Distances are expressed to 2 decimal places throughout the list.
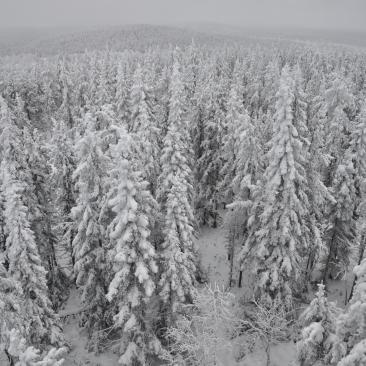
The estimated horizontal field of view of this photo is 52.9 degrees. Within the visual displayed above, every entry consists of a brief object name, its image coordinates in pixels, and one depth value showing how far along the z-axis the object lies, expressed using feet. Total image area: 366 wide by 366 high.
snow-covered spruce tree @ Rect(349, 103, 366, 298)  87.28
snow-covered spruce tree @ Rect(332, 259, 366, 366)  36.88
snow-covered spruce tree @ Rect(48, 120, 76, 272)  92.27
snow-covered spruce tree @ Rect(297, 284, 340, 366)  46.93
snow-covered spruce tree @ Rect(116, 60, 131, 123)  118.93
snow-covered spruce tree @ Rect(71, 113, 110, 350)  67.05
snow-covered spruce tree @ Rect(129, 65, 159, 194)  97.86
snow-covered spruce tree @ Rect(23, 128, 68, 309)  91.20
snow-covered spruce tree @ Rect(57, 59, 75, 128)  210.38
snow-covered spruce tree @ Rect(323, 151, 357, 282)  88.74
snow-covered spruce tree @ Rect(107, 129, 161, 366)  58.59
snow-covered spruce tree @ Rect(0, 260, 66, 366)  54.80
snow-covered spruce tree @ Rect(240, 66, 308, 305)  69.72
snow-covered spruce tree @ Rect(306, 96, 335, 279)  84.02
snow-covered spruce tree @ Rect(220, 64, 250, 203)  108.88
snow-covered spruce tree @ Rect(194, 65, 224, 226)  125.49
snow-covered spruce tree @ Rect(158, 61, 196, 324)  69.62
